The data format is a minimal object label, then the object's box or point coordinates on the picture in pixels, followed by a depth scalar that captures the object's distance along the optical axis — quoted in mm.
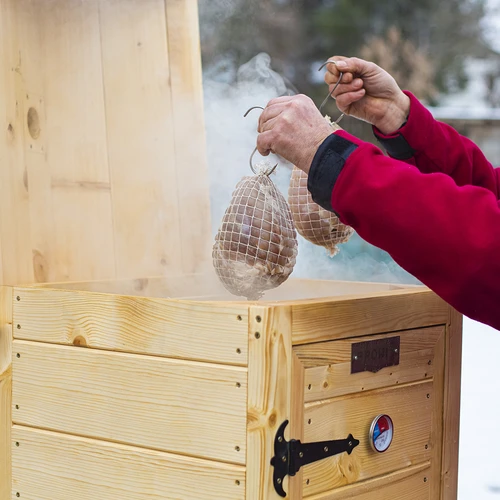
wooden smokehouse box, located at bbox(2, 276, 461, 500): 2256
